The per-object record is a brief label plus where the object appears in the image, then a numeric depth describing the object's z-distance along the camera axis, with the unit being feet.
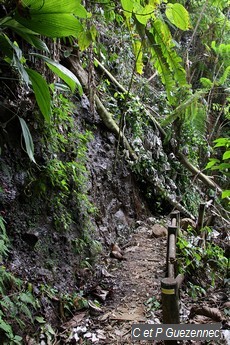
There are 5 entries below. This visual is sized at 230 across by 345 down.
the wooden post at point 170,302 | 6.39
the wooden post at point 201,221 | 13.03
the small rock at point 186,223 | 15.76
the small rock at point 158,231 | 14.48
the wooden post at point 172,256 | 8.39
